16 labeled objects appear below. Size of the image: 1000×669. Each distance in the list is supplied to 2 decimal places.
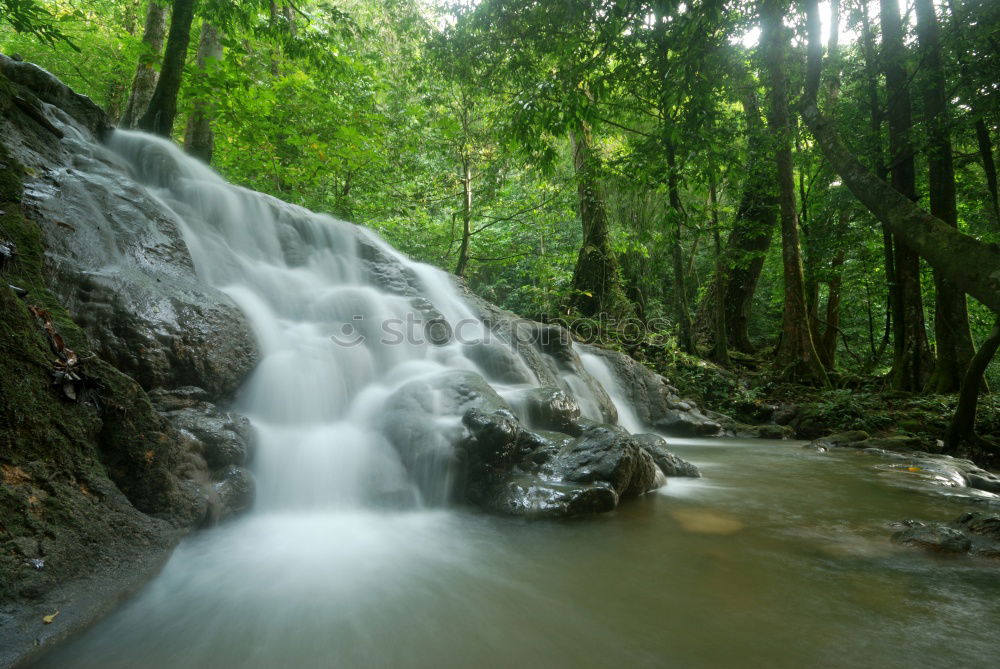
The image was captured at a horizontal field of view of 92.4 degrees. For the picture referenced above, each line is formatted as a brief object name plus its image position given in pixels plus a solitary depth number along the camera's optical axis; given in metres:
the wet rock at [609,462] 4.01
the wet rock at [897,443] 6.44
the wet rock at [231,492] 3.16
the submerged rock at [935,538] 2.91
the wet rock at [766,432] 8.23
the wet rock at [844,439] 6.97
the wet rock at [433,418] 4.06
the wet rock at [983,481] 4.70
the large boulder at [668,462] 5.12
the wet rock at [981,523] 3.04
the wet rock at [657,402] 8.74
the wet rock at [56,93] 5.87
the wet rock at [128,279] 3.48
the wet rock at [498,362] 6.52
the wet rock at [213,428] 3.35
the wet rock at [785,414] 8.91
